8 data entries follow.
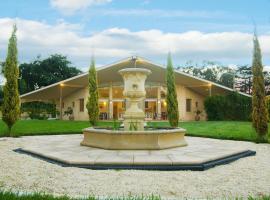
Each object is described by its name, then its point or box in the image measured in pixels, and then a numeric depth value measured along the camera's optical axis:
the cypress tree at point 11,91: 12.89
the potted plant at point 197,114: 28.64
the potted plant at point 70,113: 30.81
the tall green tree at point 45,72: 49.78
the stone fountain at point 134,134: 8.05
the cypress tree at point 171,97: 16.53
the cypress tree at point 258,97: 11.22
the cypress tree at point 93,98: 18.11
